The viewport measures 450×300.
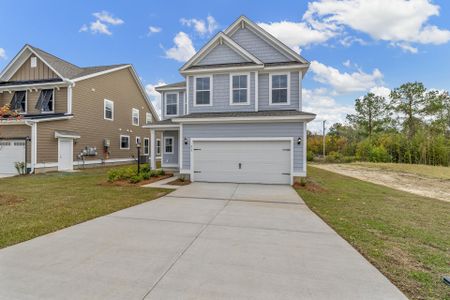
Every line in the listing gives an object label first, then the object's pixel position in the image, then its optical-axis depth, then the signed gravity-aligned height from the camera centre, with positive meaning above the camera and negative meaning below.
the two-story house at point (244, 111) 10.12 +2.00
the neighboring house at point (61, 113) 13.43 +2.82
